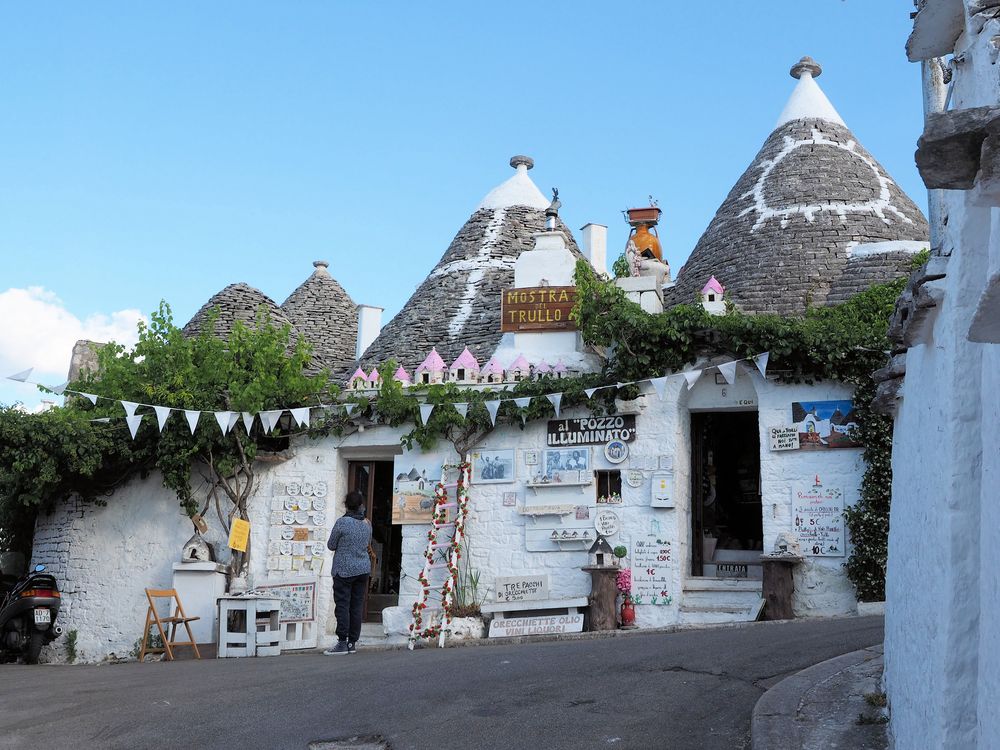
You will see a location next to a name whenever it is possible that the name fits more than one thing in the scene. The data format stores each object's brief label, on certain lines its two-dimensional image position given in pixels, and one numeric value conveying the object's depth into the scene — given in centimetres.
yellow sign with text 1272
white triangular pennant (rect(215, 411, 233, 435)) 1263
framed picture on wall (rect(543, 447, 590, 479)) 1197
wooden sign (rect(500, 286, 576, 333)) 1334
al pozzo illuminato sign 1191
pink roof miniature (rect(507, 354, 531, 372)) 1284
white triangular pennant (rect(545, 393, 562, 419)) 1189
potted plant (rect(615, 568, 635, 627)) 1132
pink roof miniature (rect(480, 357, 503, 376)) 1272
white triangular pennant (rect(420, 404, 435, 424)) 1242
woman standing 966
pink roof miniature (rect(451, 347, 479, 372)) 1308
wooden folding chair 1127
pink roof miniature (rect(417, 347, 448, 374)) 1320
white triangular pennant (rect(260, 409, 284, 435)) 1284
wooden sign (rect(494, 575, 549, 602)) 1166
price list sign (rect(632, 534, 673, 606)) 1137
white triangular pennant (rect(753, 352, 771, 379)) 1130
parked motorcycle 1263
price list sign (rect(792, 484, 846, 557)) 1092
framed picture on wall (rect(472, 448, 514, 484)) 1223
